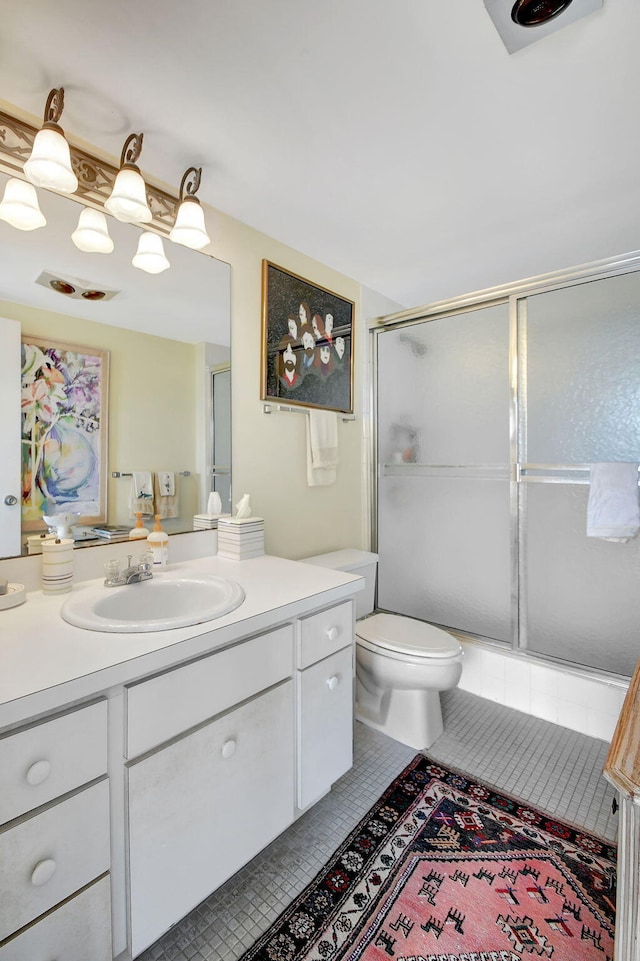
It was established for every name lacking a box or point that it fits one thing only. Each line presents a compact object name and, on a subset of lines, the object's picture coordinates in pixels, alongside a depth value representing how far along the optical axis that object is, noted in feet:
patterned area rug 3.51
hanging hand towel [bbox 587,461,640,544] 5.75
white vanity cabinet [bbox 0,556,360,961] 2.54
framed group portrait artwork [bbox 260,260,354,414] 6.60
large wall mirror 4.15
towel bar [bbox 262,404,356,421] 6.61
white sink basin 3.42
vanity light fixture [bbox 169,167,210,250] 5.00
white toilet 5.79
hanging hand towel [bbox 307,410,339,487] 7.32
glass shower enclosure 6.16
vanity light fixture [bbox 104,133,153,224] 4.42
